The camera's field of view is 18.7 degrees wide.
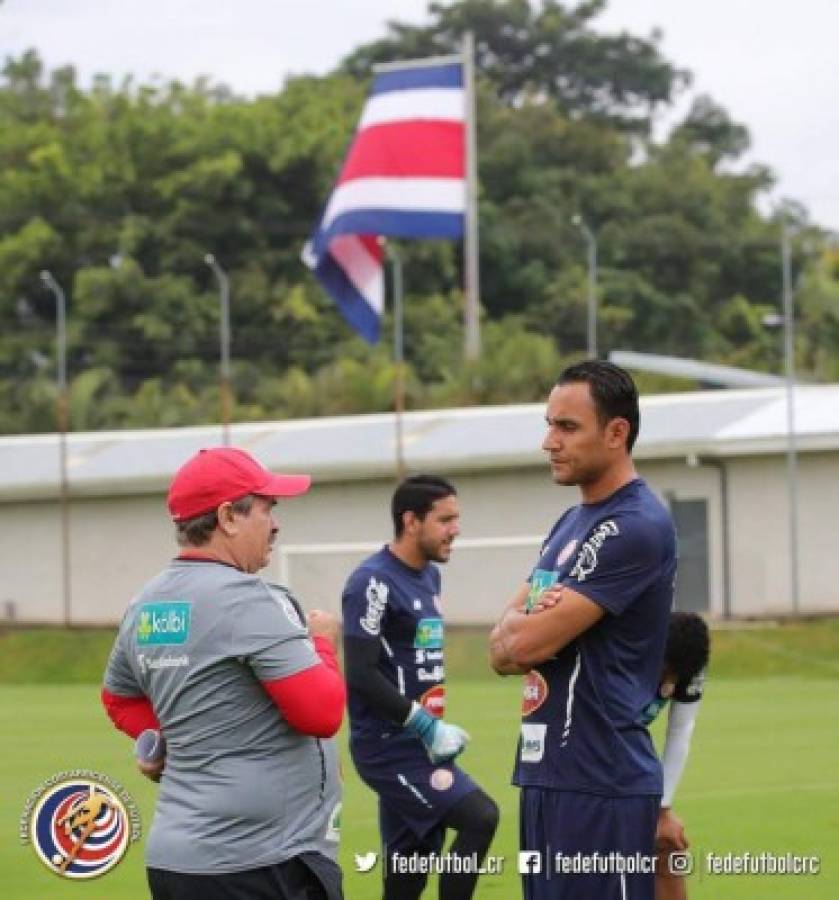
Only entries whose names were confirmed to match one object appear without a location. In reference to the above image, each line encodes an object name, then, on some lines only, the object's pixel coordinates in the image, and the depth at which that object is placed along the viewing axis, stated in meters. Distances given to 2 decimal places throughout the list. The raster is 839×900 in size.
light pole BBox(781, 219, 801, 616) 38.50
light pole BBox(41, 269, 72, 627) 42.41
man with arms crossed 6.85
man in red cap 6.60
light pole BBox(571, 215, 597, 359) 45.69
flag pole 49.56
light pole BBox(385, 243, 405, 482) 40.06
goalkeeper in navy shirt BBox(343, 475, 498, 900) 10.69
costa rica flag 45.88
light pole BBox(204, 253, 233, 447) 41.48
